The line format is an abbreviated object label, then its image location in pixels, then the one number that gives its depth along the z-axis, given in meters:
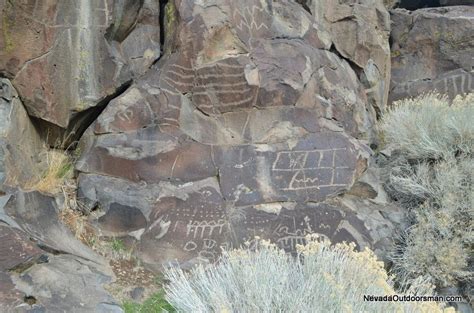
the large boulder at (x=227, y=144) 4.91
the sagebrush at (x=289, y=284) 3.50
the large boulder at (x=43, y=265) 3.74
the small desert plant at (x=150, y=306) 4.07
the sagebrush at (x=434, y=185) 4.84
